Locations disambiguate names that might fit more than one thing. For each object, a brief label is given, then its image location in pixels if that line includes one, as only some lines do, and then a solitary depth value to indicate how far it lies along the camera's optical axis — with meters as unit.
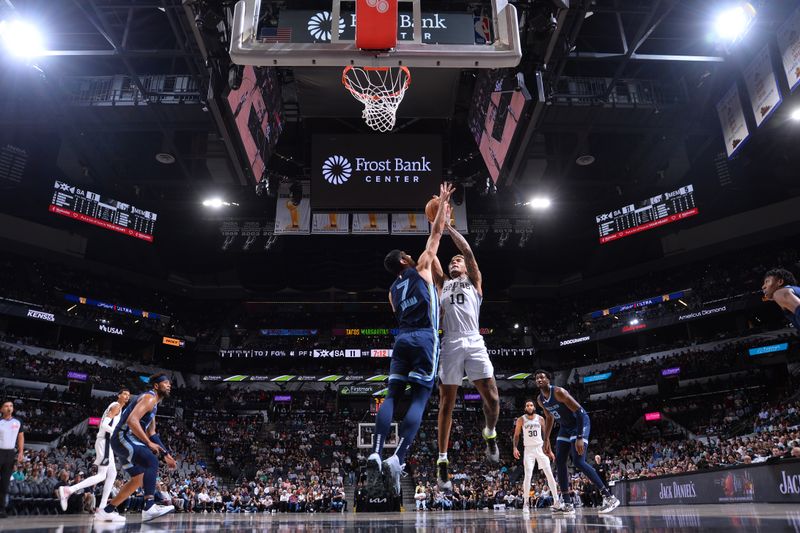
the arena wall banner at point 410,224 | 20.00
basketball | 5.97
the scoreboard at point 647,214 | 22.81
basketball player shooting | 5.52
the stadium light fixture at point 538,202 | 21.58
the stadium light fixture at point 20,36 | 11.88
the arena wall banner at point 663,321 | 28.58
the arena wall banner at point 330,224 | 20.50
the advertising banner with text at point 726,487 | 8.36
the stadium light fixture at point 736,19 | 11.80
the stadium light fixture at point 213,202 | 21.52
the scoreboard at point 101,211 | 22.32
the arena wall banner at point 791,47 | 10.90
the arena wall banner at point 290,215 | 20.66
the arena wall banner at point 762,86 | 11.90
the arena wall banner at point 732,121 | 13.64
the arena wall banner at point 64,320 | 27.70
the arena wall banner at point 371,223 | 20.19
